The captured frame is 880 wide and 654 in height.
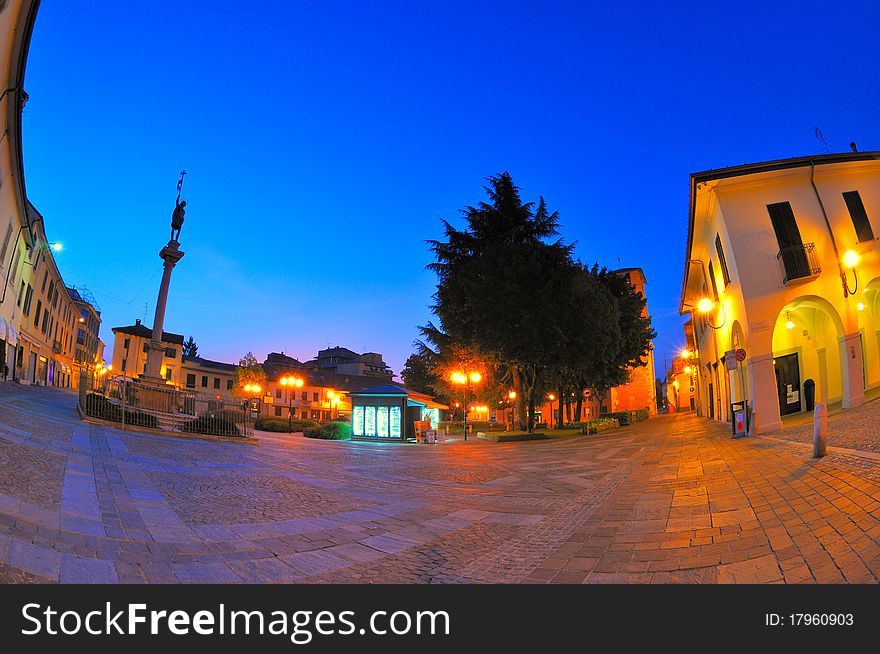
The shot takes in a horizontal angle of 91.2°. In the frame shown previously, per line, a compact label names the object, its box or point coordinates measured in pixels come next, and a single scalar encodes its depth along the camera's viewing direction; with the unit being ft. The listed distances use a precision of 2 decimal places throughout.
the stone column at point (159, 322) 66.76
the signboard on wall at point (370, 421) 83.15
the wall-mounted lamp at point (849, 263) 46.01
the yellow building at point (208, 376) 195.62
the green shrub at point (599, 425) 96.98
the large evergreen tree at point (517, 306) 79.30
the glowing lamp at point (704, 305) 59.77
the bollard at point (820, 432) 25.22
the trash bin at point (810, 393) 63.57
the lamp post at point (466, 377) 92.84
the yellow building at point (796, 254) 47.67
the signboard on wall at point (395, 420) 82.17
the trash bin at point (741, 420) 47.96
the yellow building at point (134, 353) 189.98
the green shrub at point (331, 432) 80.33
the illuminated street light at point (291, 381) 101.50
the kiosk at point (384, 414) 82.12
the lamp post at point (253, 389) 146.82
